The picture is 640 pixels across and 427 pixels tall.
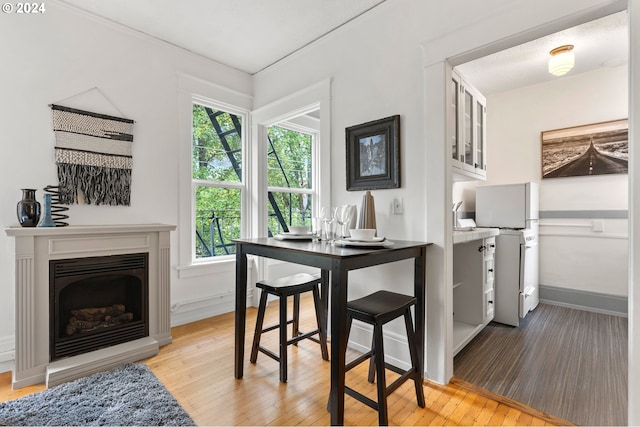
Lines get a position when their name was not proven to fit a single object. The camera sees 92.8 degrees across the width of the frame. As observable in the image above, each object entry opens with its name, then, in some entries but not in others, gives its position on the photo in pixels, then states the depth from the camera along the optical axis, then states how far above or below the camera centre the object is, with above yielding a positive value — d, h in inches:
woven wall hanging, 94.4 +19.0
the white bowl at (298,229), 87.8 -4.5
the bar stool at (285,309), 78.2 -26.9
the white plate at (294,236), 84.1 -6.3
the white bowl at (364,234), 72.6 -4.9
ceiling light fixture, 105.8 +53.9
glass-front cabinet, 98.7 +29.5
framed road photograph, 129.6 +28.5
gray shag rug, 62.2 -42.1
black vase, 80.5 +1.3
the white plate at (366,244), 69.4 -7.0
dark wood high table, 57.0 -11.7
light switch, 87.6 +2.4
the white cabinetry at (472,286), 106.7 -26.0
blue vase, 83.7 -0.6
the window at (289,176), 151.6 +19.4
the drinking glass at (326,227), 82.0 -3.8
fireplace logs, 87.8 -31.8
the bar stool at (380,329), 59.7 -24.7
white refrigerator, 118.6 -11.9
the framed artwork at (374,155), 87.6 +18.0
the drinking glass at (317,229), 85.0 -4.4
